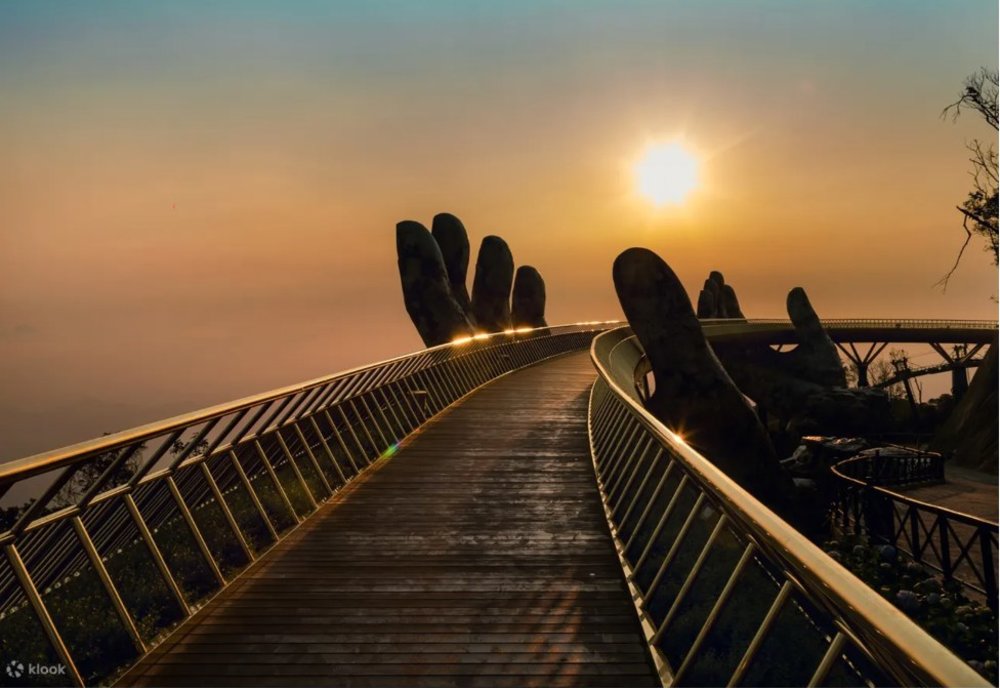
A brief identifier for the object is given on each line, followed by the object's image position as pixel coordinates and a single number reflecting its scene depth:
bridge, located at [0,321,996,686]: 3.69
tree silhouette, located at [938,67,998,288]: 31.12
